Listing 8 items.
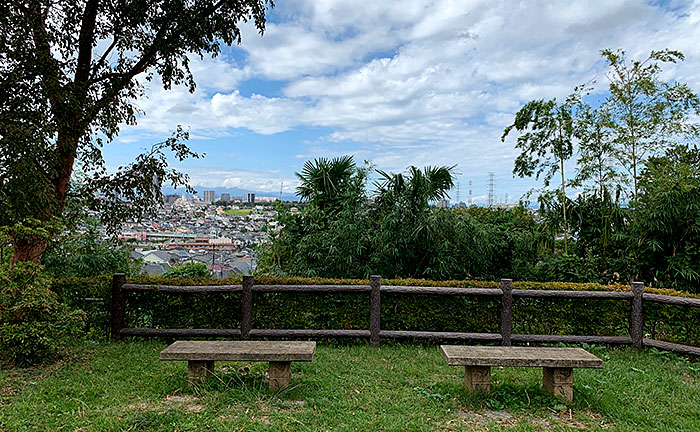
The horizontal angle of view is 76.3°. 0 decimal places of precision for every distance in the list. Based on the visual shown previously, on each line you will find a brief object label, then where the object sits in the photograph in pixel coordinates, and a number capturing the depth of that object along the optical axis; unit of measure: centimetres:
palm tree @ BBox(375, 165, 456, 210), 714
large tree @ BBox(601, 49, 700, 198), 724
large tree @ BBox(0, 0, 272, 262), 462
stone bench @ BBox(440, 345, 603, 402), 379
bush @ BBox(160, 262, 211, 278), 806
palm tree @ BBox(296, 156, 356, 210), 827
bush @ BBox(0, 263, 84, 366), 455
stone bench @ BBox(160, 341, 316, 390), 384
